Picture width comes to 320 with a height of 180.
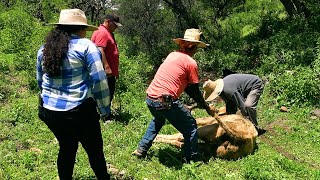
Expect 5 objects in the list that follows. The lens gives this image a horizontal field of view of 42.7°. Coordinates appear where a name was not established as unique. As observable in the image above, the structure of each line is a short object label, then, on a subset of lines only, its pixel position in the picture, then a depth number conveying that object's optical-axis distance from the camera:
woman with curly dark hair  3.50
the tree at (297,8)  14.61
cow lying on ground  5.49
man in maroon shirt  6.43
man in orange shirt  4.80
